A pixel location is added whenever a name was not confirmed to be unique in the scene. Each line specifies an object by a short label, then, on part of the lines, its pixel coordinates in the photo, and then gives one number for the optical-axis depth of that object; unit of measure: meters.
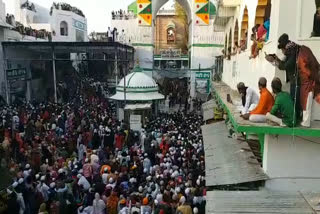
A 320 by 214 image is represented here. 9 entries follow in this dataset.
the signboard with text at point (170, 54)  33.19
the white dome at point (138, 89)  17.84
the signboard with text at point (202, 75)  25.22
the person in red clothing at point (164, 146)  11.48
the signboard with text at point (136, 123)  14.39
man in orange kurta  5.88
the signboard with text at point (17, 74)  18.77
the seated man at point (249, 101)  6.64
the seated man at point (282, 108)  5.49
